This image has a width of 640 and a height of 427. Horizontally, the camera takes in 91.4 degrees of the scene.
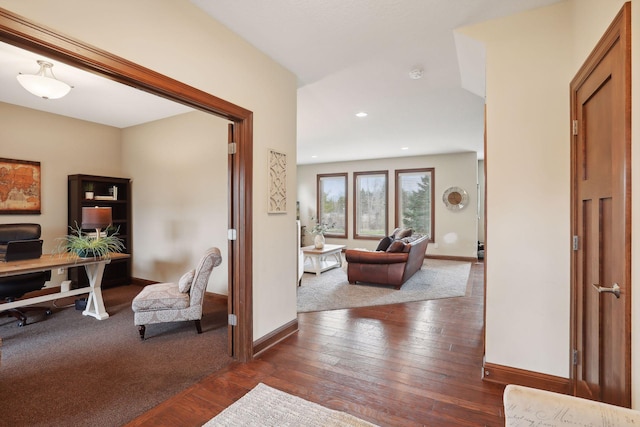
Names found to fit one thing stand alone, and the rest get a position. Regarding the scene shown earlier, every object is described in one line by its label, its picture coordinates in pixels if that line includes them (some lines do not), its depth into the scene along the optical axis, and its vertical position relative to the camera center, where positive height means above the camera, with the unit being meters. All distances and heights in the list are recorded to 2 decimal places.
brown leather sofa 5.07 -0.89
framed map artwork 4.16 +0.34
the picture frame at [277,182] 2.88 +0.29
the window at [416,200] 8.39 +0.35
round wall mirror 7.89 +0.37
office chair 3.38 -0.75
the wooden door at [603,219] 1.31 -0.03
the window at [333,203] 9.48 +0.29
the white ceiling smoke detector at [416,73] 3.13 +1.43
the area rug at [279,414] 1.86 -1.26
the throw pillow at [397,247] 5.14 -0.57
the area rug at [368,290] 4.37 -1.25
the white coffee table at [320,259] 6.15 -0.99
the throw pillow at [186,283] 3.26 -0.74
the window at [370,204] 8.91 +0.25
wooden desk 2.96 -0.60
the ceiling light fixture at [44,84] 2.74 +1.15
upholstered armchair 3.11 -0.90
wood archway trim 1.41 +0.76
